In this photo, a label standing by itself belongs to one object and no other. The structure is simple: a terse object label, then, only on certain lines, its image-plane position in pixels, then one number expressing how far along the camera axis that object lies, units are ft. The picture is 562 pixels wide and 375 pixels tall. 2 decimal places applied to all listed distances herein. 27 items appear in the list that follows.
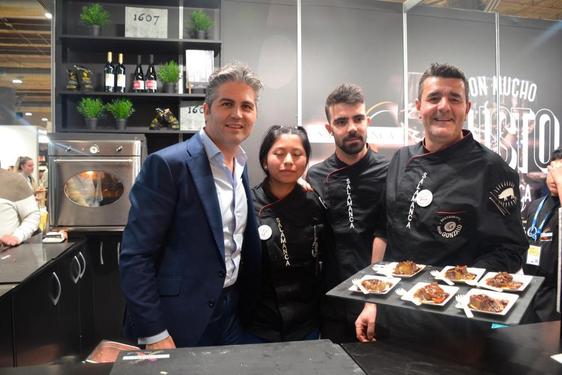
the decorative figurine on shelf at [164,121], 14.07
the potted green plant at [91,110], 13.47
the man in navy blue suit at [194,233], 5.25
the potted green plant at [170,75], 13.76
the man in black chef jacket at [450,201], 5.40
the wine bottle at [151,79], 14.08
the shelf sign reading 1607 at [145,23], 13.91
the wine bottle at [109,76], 13.84
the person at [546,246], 9.00
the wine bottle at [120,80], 13.99
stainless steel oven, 12.37
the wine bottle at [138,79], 14.08
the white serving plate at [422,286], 3.77
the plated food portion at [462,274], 4.27
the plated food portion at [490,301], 3.58
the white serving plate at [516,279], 4.00
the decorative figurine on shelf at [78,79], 13.57
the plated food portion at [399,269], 4.66
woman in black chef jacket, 6.21
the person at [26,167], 15.96
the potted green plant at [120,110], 13.55
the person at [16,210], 11.05
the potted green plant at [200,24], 13.85
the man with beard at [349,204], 6.62
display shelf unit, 13.74
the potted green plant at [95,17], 13.26
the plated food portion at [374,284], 4.17
